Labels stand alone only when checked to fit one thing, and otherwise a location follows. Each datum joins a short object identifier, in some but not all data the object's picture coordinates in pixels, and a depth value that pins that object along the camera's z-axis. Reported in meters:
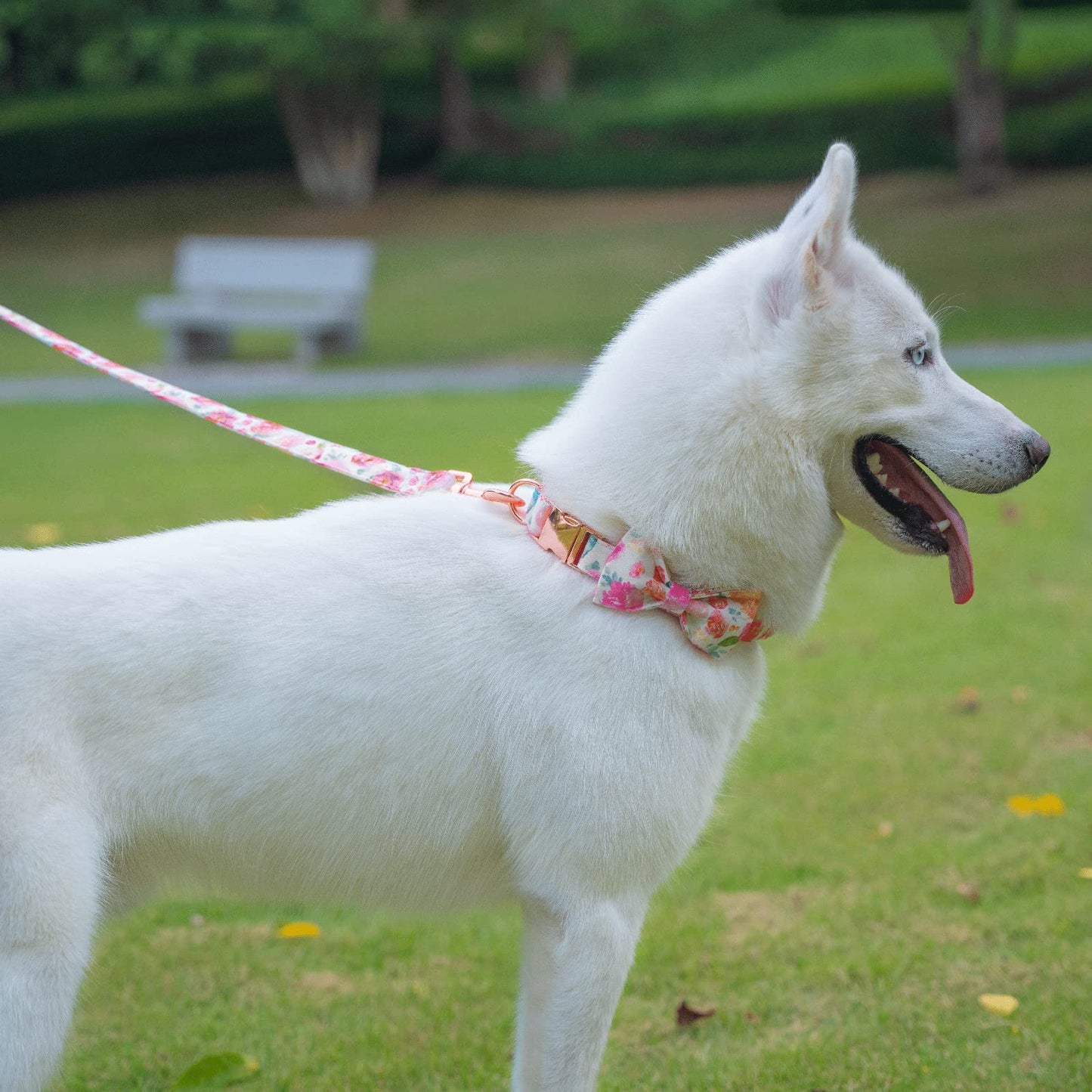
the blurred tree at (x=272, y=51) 25.78
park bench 16.66
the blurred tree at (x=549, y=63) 31.27
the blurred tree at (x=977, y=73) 25.17
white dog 2.29
